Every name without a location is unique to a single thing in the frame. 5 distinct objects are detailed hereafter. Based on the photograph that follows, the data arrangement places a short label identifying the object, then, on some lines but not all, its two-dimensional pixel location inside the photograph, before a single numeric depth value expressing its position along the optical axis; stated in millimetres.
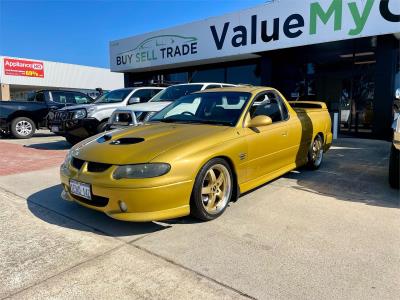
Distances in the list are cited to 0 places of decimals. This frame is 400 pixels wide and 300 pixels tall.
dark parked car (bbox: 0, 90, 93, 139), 10995
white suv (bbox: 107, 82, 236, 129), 7281
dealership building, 9898
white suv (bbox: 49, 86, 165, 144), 8219
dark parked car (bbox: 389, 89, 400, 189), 4500
